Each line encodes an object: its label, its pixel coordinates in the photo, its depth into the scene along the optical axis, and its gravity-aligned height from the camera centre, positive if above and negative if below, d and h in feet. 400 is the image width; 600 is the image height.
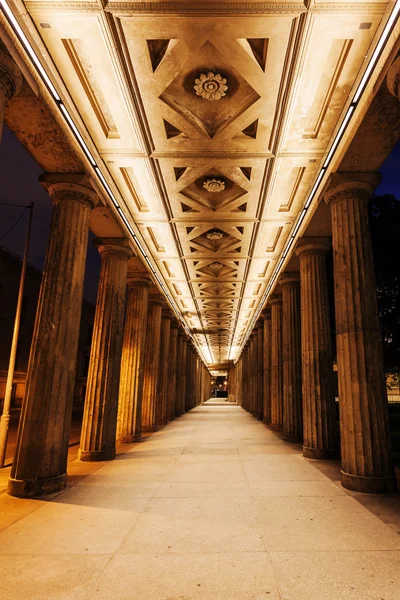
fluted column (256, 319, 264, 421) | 64.93 +2.72
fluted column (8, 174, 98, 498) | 18.29 +1.56
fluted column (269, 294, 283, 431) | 47.03 +2.39
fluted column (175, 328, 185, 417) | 73.63 +1.84
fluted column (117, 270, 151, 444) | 36.32 +1.62
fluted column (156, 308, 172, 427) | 54.29 +1.46
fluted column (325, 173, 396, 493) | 19.01 +2.32
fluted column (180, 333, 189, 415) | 78.95 +1.39
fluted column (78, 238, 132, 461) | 27.43 +1.75
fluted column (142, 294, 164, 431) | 46.96 +0.26
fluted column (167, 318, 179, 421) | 63.16 +1.55
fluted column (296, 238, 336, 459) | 28.04 +2.55
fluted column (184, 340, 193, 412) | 89.79 +0.88
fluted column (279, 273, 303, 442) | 37.50 +2.74
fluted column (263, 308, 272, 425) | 55.93 +2.96
